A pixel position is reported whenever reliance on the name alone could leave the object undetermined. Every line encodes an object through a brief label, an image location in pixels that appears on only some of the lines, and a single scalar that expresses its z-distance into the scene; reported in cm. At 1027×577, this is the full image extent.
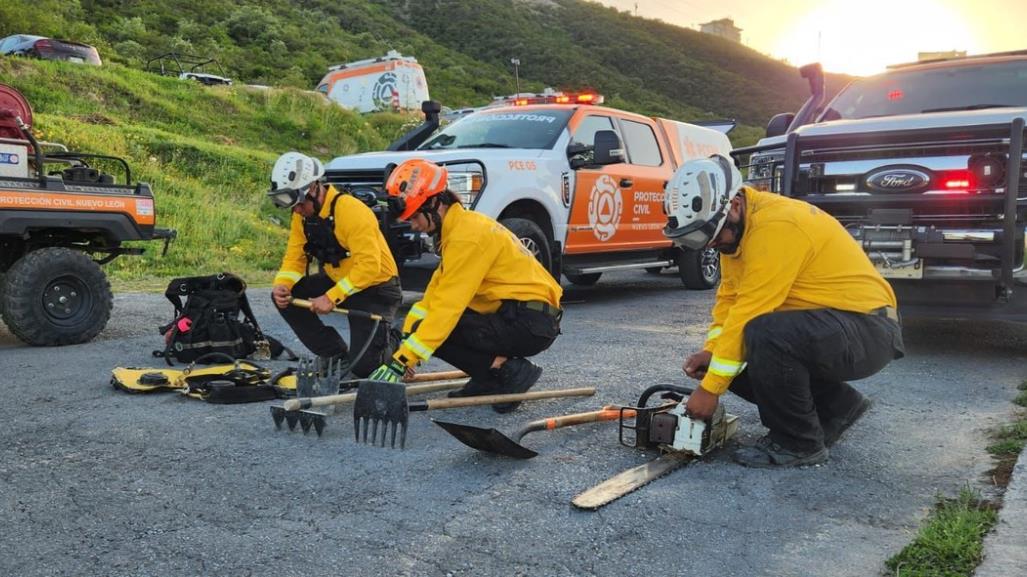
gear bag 598
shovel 374
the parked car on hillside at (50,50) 2186
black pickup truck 570
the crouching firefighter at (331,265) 530
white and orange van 3206
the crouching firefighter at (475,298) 429
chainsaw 355
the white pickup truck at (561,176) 793
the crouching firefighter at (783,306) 358
